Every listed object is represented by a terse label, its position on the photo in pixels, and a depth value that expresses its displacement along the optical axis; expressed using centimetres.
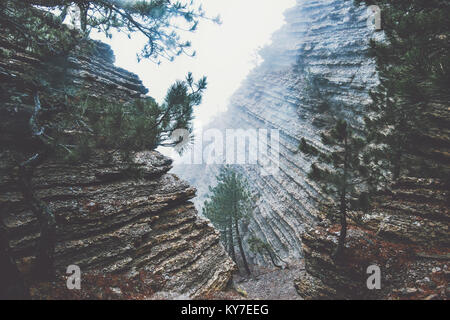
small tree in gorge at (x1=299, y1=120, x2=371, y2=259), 643
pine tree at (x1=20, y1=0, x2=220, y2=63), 569
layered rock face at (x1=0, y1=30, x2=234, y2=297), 600
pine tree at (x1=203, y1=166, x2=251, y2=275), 1900
